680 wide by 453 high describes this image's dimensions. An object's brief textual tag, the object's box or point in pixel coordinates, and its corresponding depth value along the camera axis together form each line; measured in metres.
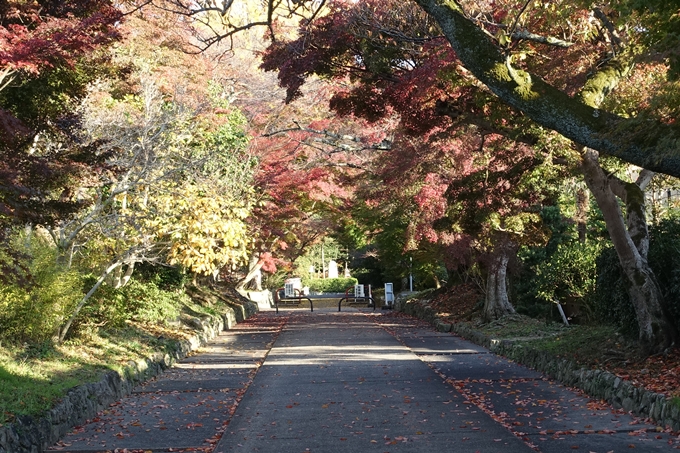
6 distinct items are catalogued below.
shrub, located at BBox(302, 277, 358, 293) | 56.25
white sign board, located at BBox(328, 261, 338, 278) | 58.69
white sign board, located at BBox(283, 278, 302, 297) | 42.50
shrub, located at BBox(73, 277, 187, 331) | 14.36
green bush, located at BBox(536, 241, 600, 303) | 17.52
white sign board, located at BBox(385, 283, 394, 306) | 37.84
